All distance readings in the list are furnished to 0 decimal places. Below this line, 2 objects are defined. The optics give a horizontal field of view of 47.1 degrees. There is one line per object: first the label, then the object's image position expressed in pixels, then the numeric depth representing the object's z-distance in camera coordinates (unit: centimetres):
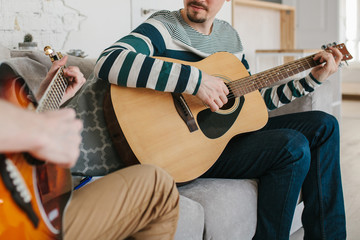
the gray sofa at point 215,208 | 120
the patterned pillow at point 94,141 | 132
